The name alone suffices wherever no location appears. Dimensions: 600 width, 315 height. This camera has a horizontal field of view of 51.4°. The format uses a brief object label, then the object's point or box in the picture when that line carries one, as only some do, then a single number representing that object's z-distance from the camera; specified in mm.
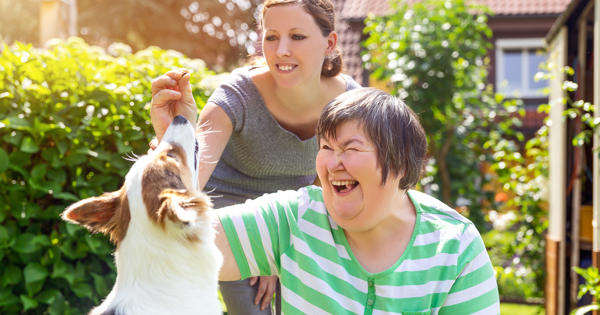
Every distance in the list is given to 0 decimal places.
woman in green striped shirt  2039
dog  1999
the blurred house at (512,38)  12664
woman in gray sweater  2807
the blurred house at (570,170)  5105
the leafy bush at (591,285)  4031
